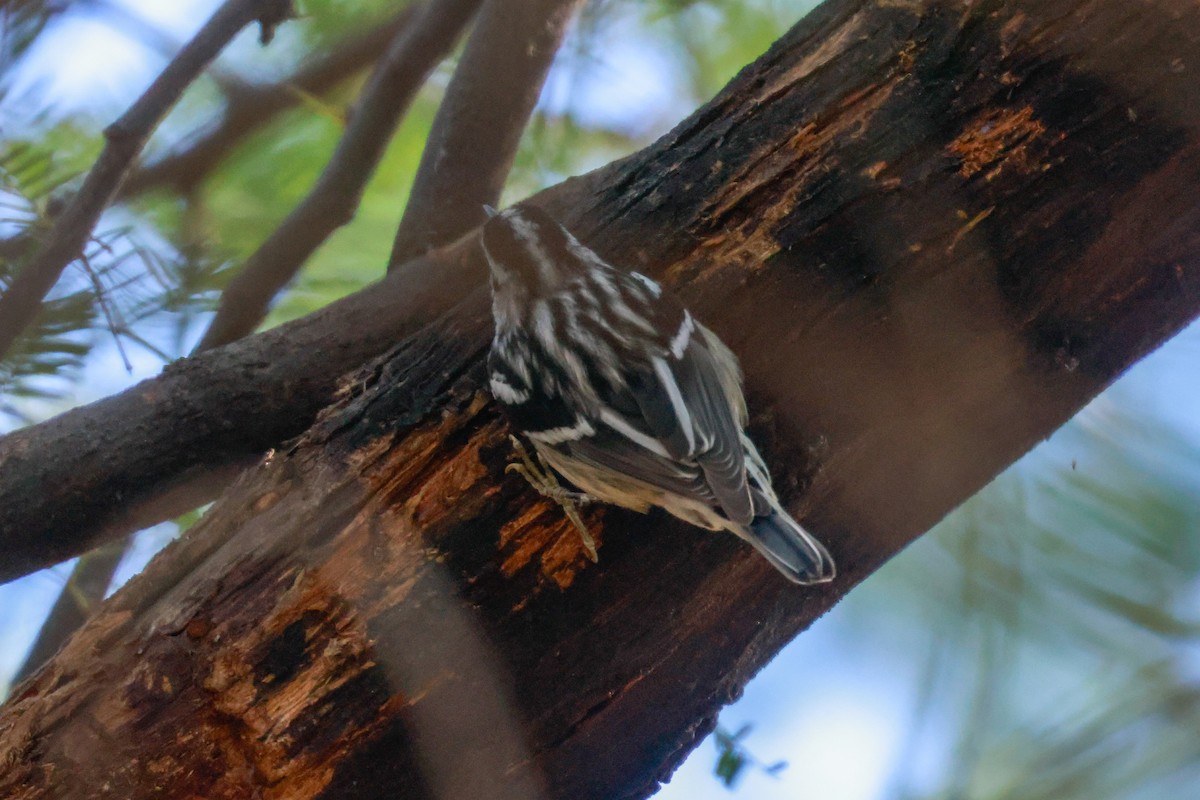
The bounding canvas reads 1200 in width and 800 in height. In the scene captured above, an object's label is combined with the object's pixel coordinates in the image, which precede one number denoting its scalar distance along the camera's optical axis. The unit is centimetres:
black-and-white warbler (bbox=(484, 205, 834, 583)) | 413
